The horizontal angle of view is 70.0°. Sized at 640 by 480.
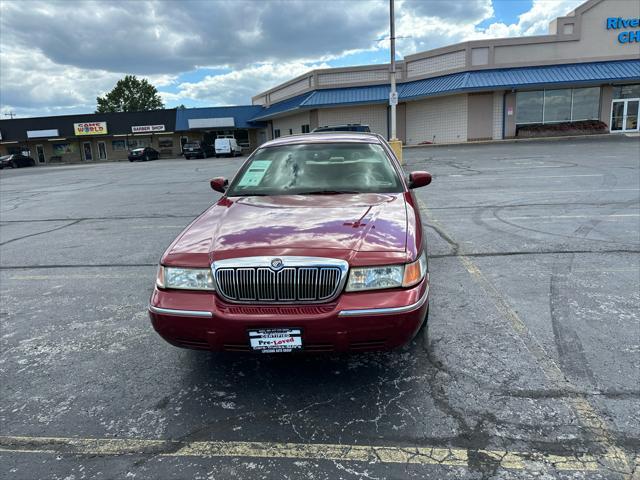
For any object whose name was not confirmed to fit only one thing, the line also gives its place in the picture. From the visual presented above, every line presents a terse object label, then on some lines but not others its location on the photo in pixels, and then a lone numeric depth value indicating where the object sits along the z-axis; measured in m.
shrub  28.02
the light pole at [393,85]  17.19
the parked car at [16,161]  41.88
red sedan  2.63
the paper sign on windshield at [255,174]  4.39
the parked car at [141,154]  40.88
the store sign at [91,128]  45.69
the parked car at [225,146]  38.75
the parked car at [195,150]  39.25
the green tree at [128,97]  90.44
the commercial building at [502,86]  27.09
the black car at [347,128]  15.45
